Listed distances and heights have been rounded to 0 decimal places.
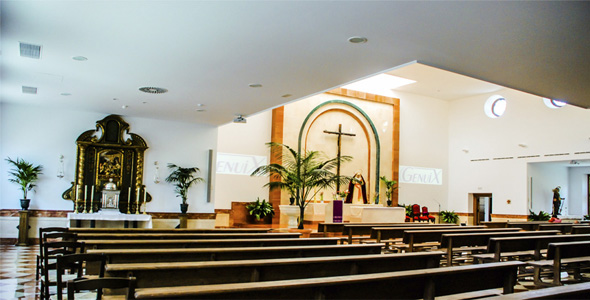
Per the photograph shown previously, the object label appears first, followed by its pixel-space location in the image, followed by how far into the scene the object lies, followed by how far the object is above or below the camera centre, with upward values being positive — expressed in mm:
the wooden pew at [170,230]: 7058 -733
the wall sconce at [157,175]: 11805 +242
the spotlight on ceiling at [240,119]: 11016 +1643
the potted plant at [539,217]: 15057 -654
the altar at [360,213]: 13508 -702
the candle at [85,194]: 10627 -280
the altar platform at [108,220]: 10329 -868
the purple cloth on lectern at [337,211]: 11617 -528
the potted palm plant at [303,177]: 10945 +307
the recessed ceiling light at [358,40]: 5541 +1870
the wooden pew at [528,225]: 10623 -672
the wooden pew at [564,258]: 5012 -717
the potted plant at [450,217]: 18688 -938
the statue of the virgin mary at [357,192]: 16125 -34
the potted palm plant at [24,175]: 10125 +104
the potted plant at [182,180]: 11883 +149
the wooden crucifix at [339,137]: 16992 +1999
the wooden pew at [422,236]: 6336 -618
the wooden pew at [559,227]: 9802 -641
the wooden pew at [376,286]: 2369 -573
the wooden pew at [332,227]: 8403 -694
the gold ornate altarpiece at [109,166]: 10953 +423
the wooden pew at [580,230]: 8695 -604
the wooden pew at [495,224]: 11125 -723
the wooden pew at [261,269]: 3070 -601
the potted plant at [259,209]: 14219 -665
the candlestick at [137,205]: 11273 -529
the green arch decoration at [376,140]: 17266 +2006
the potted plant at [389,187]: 17516 +196
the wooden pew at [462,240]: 5847 -611
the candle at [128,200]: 11375 -428
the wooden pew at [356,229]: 7467 -664
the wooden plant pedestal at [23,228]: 10055 -1064
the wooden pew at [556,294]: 2209 -484
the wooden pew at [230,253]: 3879 -609
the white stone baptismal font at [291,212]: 12437 -675
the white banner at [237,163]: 14367 +773
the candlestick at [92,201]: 10766 -447
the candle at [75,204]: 10656 -536
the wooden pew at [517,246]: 5473 -627
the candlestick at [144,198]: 11528 -357
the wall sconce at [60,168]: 10711 +314
